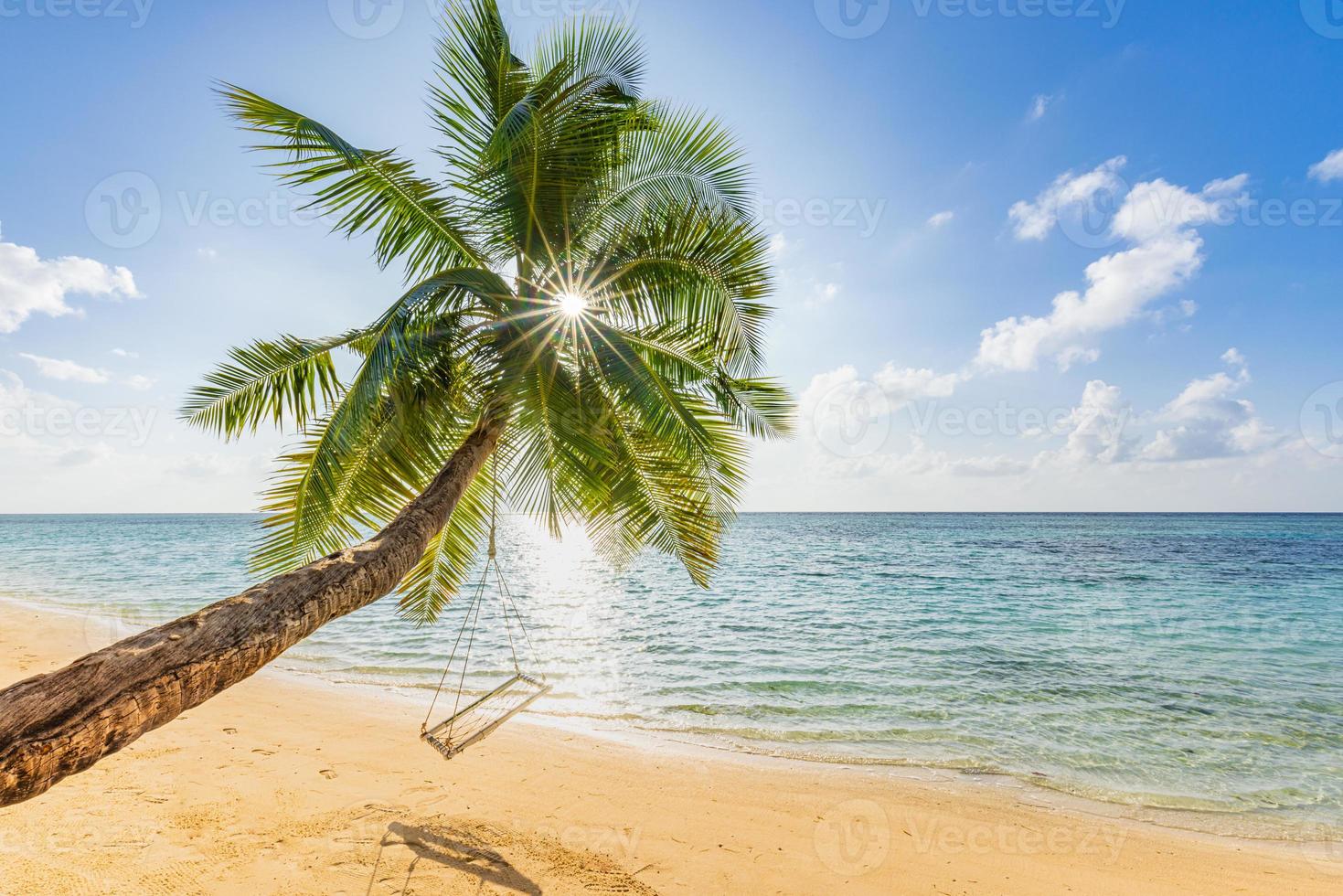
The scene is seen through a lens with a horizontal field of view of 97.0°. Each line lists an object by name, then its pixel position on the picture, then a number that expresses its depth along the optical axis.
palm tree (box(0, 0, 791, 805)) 4.85
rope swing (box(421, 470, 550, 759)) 5.07
